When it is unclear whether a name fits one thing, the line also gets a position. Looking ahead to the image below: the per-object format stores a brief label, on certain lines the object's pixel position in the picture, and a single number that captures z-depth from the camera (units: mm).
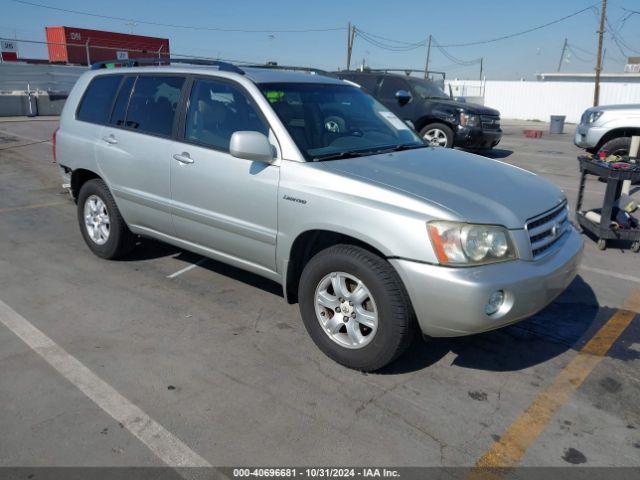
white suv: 9912
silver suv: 3012
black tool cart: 5793
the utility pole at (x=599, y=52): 31753
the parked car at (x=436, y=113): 12266
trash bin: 23984
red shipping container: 34500
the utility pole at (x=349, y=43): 43809
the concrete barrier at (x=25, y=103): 18656
